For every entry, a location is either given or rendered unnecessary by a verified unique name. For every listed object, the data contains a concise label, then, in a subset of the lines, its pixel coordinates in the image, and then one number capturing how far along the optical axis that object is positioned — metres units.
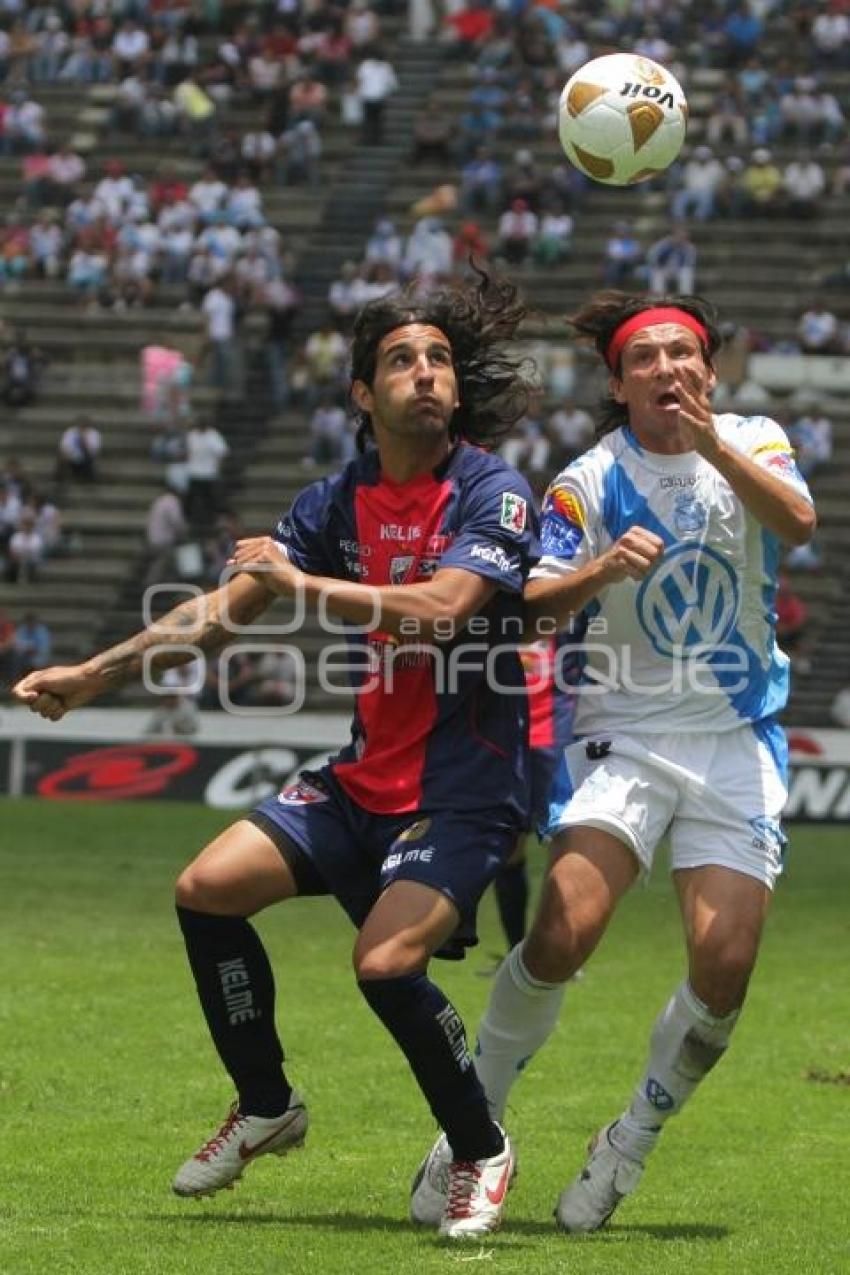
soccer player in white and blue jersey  14.11
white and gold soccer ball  17.36
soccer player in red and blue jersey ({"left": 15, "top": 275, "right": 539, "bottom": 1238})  13.73
